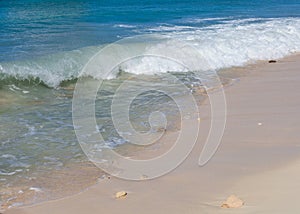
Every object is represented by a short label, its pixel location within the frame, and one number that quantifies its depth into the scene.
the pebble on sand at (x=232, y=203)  6.38
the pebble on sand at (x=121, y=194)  7.10
